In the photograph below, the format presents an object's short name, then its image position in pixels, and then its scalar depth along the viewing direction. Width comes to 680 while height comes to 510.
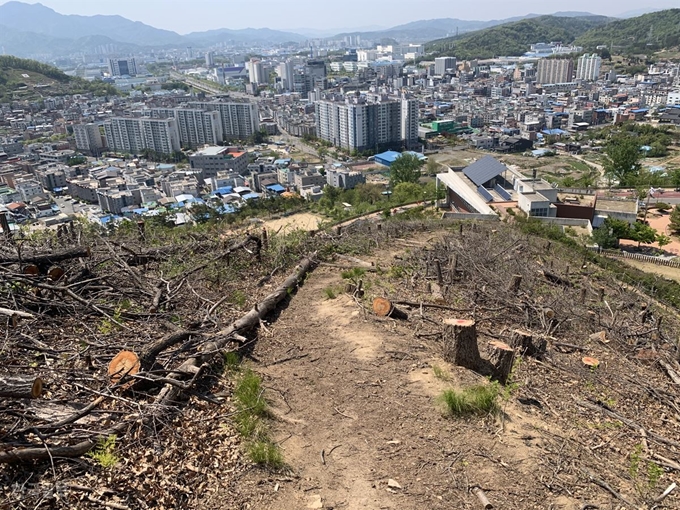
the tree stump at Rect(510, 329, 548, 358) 4.97
